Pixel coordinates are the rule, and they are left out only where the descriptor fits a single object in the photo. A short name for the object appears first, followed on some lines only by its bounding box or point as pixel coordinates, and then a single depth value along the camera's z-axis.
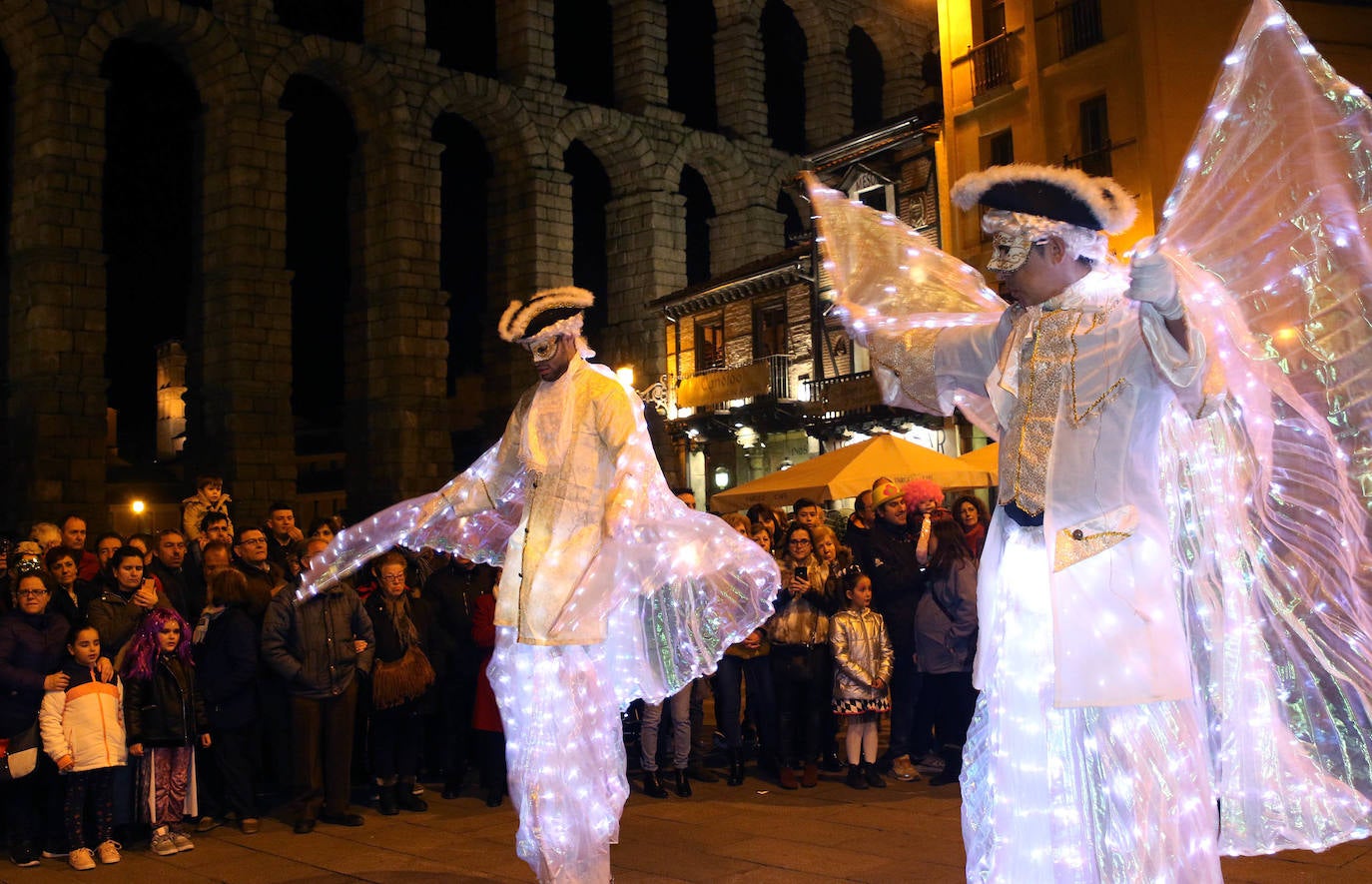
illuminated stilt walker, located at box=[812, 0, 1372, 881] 3.50
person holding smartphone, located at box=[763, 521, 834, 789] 9.02
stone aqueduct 25.27
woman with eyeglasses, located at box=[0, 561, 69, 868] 6.97
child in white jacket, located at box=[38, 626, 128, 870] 6.99
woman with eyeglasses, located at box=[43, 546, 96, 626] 8.16
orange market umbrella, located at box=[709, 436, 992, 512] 13.00
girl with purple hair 7.36
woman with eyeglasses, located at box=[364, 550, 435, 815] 8.38
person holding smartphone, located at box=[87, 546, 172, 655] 7.68
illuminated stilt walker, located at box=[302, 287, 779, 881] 5.28
